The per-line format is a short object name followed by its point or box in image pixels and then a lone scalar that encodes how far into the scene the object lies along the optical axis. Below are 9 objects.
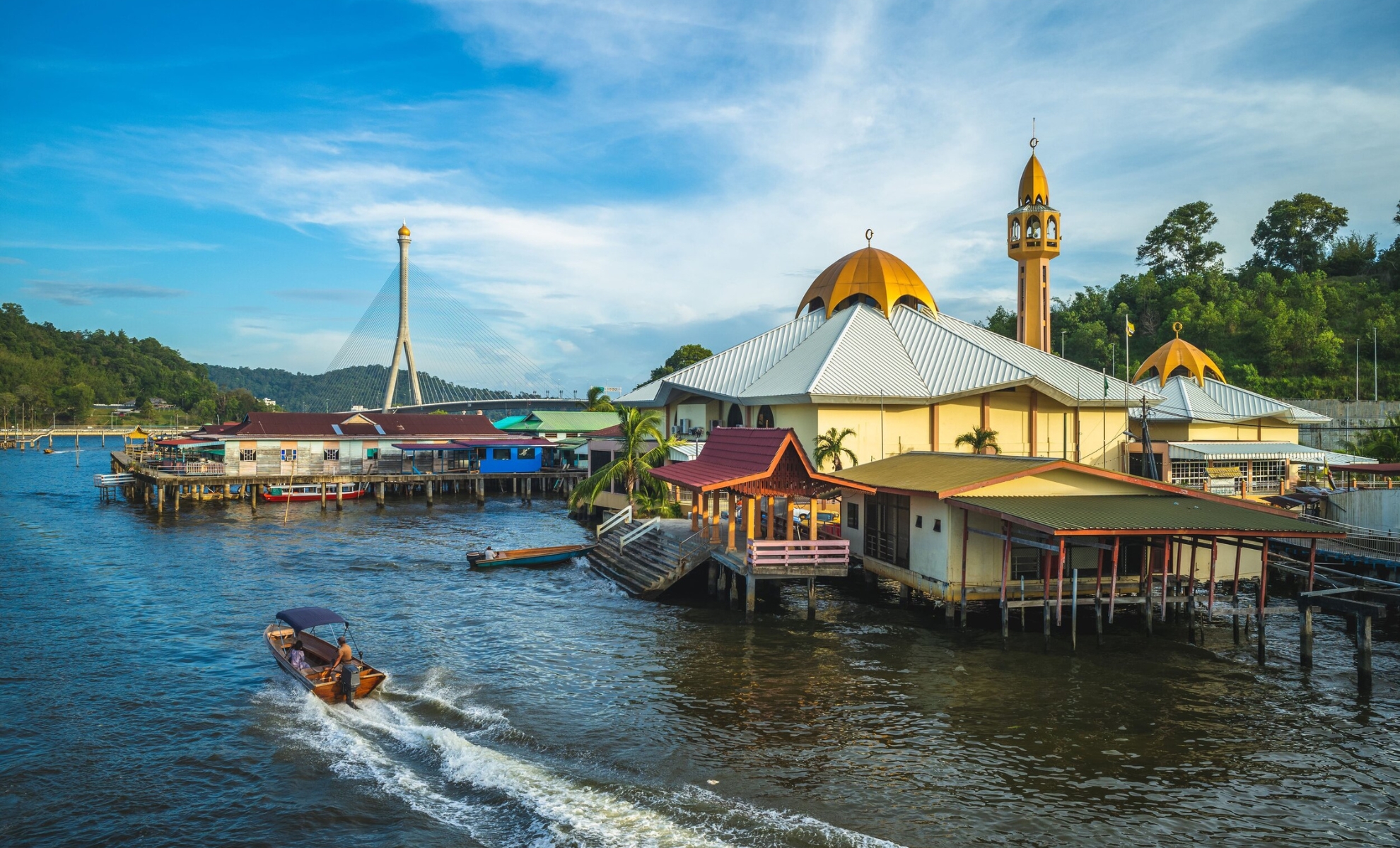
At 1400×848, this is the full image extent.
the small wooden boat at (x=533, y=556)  33.75
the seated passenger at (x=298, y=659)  19.16
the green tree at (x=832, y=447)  35.03
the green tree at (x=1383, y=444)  41.62
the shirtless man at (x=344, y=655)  18.23
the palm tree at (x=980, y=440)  37.22
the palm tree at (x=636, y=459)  40.97
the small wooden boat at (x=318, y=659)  17.97
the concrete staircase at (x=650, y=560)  27.81
